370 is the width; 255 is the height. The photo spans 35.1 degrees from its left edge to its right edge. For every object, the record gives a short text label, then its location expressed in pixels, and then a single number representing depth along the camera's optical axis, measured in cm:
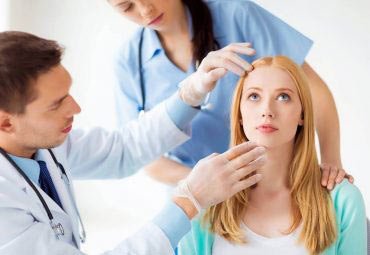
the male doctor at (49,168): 129
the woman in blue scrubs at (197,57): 176
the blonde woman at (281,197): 149
